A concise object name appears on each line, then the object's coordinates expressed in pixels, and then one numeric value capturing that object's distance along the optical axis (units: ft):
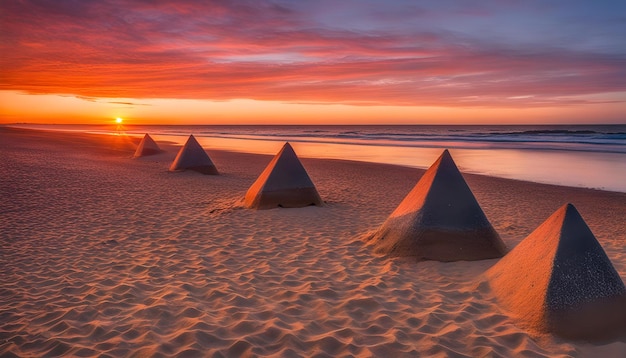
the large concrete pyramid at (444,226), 20.77
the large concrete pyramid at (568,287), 13.44
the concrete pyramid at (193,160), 53.57
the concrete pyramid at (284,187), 32.73
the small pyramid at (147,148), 76.81
